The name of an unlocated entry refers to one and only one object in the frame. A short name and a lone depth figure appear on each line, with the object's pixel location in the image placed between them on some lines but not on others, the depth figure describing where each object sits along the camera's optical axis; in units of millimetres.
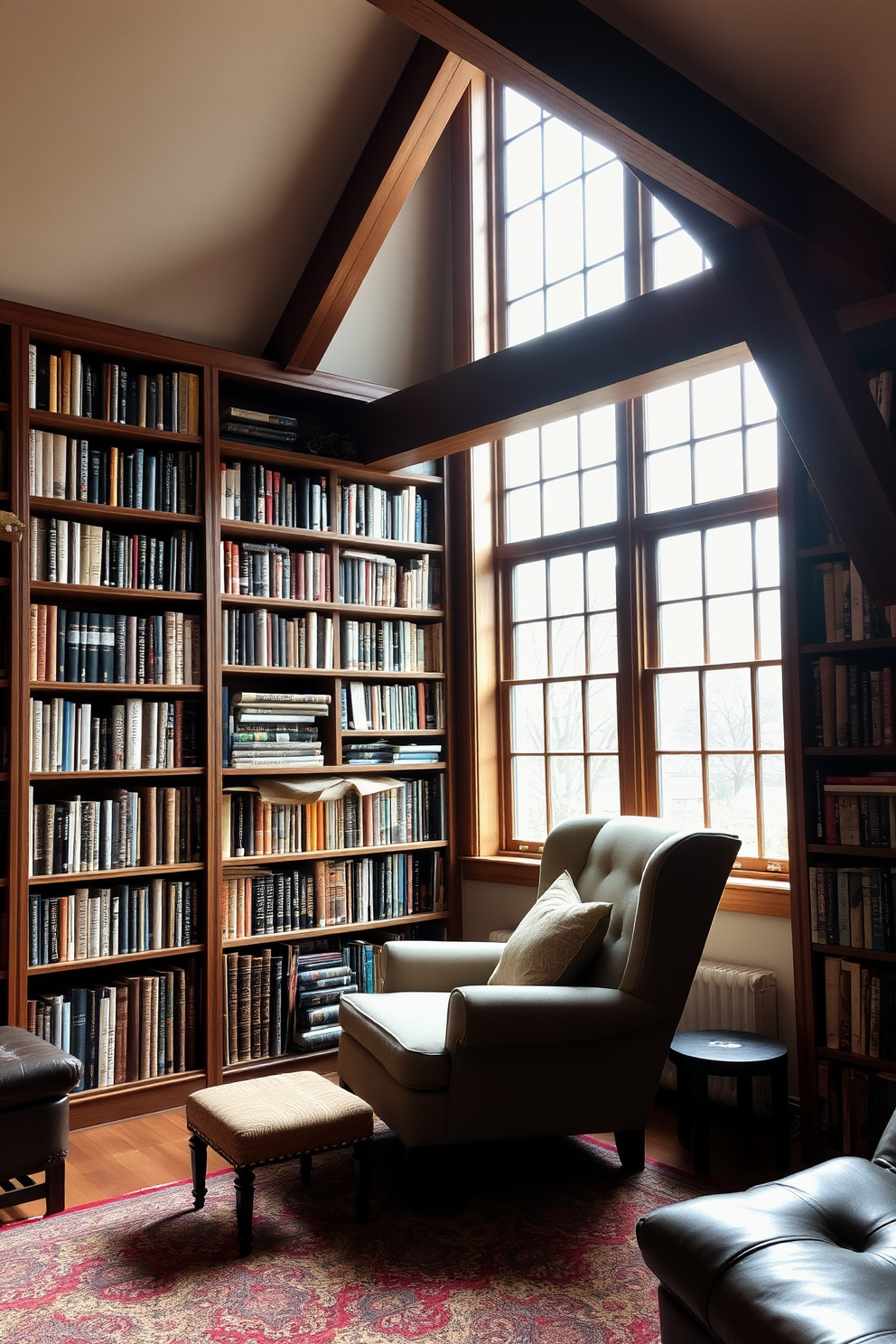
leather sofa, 1587
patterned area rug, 2352
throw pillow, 3178
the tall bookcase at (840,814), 3080
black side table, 3045
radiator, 3504
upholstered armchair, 2898
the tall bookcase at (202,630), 3617
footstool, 2668
